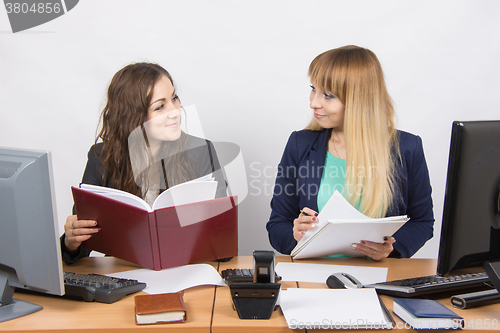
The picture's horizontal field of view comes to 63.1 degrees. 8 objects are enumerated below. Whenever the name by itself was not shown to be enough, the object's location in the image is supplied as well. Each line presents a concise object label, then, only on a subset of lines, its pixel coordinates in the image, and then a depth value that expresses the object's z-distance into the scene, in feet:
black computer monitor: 3.24
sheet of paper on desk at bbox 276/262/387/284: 4.33
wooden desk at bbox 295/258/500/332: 3.33
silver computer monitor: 3.24
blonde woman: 5.84
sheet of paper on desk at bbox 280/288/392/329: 3.23
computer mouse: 3.91
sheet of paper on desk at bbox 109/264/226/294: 4.07
